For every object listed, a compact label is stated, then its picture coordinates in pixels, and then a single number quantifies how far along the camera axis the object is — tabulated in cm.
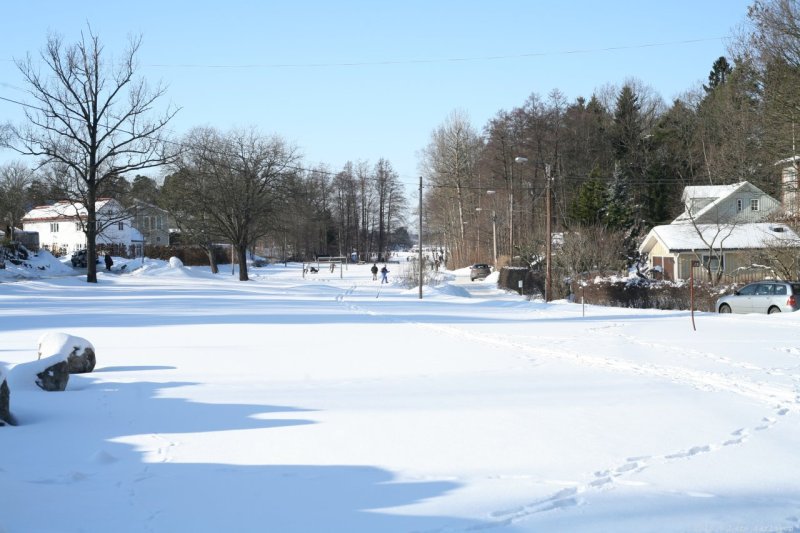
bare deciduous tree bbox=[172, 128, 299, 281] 5381
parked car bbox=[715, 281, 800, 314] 2769
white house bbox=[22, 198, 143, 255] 9025
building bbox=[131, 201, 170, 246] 9762
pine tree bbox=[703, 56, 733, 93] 8056
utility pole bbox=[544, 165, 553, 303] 3866
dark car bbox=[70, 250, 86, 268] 6228
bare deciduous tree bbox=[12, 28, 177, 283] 4403
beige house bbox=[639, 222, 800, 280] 5181
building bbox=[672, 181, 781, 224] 5572
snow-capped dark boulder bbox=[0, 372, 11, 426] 938
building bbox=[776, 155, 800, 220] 3106
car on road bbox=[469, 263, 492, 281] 6600
